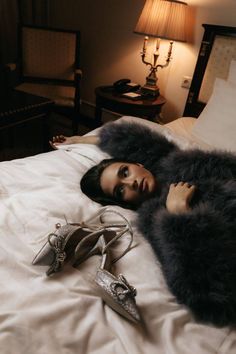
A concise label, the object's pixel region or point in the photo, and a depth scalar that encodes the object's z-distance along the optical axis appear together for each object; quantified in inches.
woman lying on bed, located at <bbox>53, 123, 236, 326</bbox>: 26.1
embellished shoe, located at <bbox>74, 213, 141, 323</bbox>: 24.5
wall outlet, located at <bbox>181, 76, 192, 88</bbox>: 91.0
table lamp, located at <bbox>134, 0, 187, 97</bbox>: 79.1
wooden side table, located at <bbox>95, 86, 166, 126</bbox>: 84.6
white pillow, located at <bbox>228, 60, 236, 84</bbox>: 68.9
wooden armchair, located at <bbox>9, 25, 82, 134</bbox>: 103.4
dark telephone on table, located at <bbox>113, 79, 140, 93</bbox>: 92.4
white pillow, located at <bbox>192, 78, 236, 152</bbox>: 60.4
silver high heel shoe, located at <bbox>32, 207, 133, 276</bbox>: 28.4
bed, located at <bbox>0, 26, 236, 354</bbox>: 22.7
